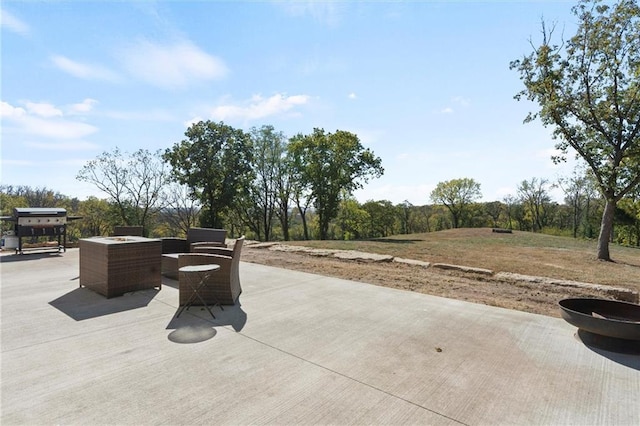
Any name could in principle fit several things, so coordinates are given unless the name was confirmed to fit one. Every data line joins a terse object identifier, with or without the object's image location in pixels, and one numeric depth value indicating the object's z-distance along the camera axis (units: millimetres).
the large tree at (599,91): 8836
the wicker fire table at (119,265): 3967
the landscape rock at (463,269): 6097
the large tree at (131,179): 19875
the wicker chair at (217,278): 3697
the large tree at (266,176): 23688
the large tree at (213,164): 19375
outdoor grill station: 6820
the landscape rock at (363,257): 7575
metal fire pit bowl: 2479
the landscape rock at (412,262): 7027
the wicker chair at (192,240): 5992
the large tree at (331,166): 20875
